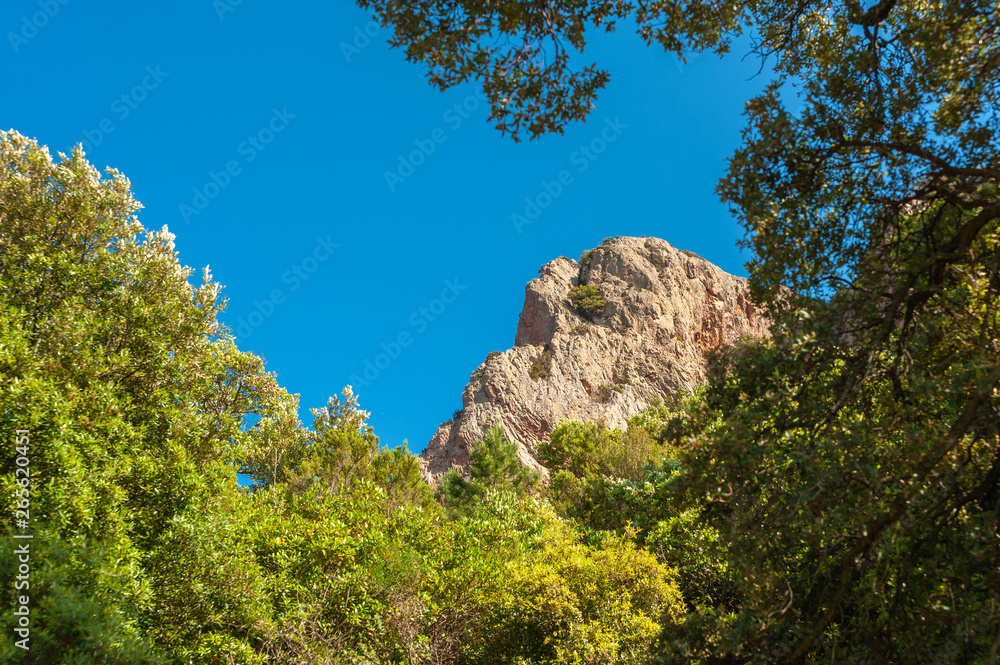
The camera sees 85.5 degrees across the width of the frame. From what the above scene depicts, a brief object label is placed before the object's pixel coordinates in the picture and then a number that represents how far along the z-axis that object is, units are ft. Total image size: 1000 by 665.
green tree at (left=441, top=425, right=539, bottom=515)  86.92
